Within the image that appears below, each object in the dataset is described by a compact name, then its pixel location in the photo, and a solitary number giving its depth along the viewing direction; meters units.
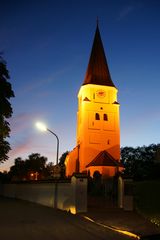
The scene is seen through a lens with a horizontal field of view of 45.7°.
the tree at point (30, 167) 46.55
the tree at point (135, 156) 39.46
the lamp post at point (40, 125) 12.50
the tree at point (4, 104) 14.31
